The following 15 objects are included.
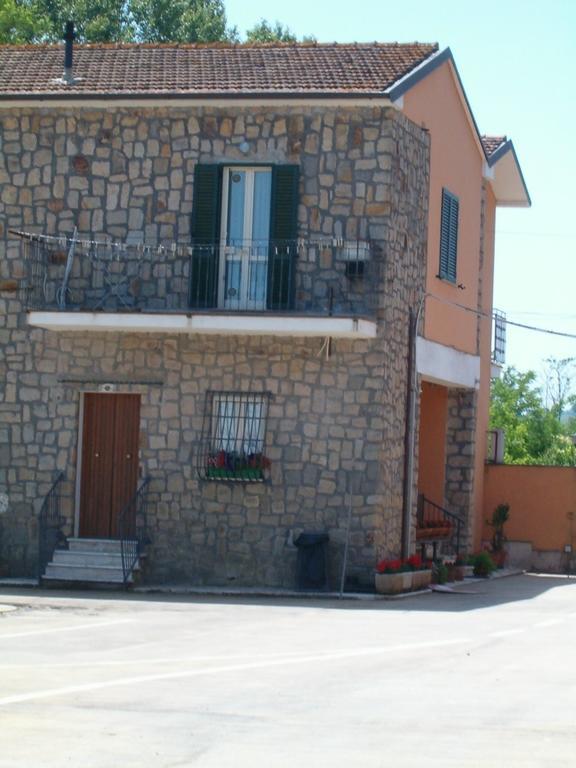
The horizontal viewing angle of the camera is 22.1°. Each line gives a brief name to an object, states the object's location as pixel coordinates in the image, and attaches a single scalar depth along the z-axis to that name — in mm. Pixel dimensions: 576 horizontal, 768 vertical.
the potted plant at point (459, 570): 24903
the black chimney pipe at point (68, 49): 23094
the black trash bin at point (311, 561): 21016
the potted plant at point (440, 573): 23531
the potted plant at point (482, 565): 26078
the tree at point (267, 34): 50375
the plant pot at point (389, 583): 21047
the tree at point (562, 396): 56938
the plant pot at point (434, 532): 24720
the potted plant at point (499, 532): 28284
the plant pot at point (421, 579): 22109
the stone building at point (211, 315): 21500
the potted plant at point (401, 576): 21062
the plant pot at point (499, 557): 28125
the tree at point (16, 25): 40906
